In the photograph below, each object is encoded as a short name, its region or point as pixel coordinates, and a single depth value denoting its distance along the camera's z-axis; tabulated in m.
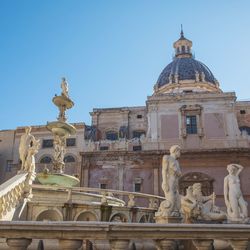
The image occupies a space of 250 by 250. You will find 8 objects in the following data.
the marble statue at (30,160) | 11.38
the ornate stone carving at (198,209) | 7.25
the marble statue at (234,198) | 7.47
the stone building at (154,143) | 27.77
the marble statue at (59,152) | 14.91
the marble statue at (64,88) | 16.68
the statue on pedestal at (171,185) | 7.30
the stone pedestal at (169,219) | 7.05
